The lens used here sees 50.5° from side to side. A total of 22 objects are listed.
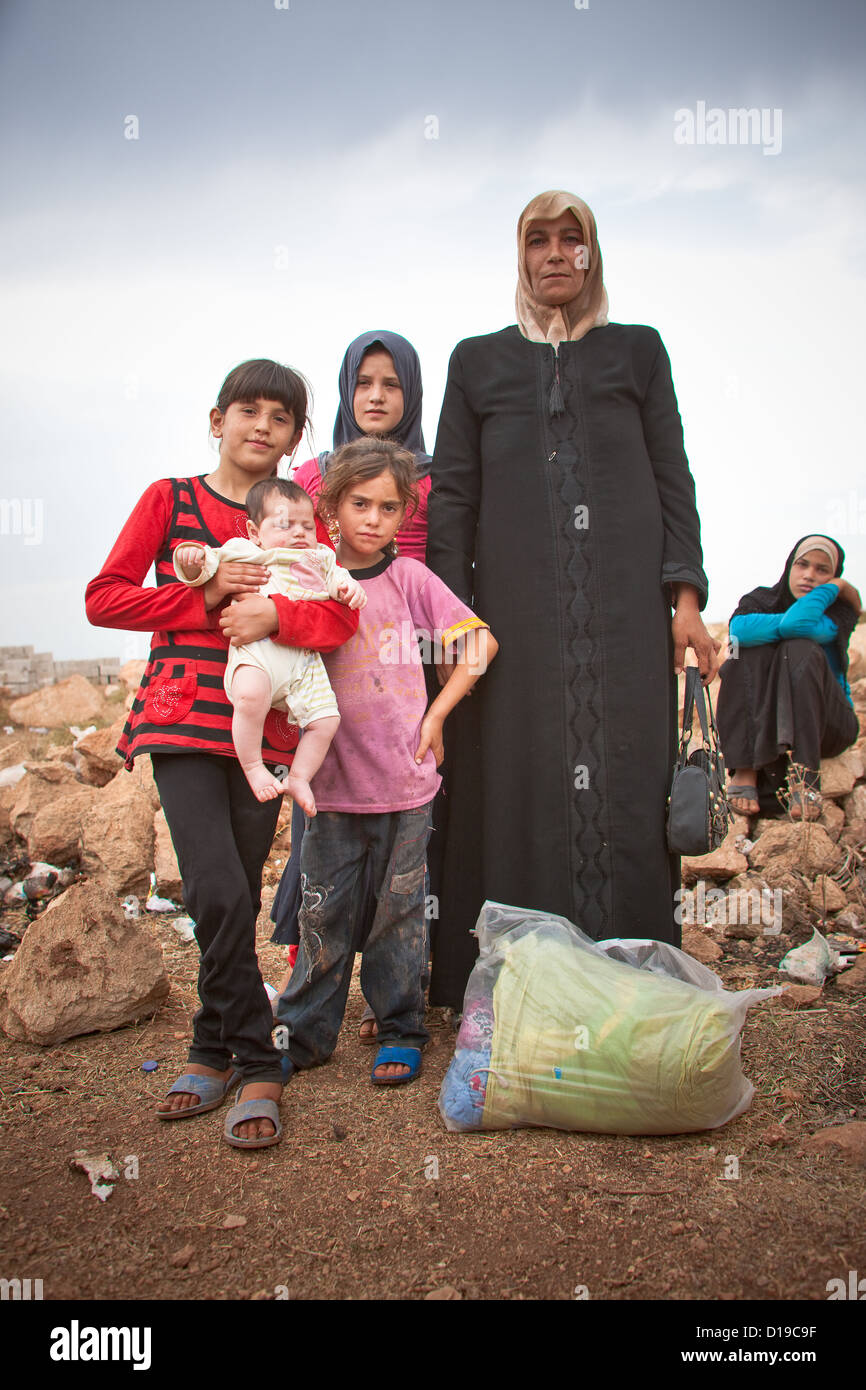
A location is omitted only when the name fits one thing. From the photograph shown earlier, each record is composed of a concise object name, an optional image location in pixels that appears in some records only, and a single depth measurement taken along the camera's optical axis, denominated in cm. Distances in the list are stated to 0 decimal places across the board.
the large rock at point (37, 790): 541
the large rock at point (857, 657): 957
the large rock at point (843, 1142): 206
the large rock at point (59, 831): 490
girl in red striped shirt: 221
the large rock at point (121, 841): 474
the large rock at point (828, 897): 409
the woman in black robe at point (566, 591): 266
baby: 219
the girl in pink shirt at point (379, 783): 247
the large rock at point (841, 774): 568
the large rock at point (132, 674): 1239
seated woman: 557
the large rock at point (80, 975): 291
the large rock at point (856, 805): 549
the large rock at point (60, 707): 1123
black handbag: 251
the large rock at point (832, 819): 539
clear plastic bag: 207
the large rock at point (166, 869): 465
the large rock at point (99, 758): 660
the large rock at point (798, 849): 453
